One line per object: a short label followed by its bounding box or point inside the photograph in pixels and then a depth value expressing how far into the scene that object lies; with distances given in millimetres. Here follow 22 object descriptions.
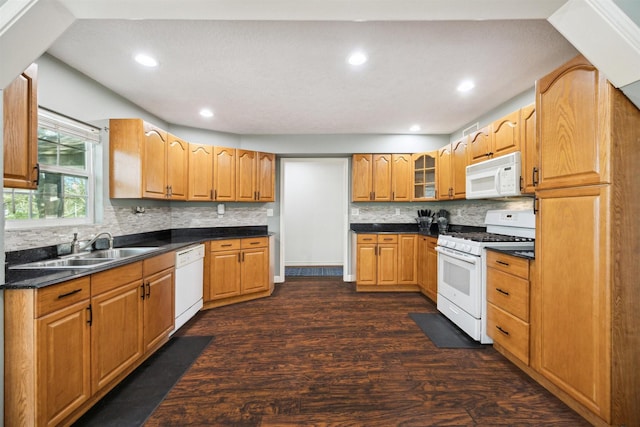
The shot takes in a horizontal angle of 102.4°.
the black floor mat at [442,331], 2371
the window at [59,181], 1890
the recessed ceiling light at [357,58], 2002
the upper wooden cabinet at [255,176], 3799
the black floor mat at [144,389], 1545
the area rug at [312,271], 5055
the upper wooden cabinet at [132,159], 2555
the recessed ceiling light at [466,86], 2455
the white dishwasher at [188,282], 2611
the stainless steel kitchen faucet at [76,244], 2088
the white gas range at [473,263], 2371
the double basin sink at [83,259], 1653
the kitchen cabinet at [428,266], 3408
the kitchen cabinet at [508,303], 1936
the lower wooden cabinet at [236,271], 3256
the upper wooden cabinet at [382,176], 4176
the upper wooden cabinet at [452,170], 3281
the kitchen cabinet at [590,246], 1367
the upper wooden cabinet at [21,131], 1373
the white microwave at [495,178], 2367
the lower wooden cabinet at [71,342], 1273
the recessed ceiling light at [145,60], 2023
